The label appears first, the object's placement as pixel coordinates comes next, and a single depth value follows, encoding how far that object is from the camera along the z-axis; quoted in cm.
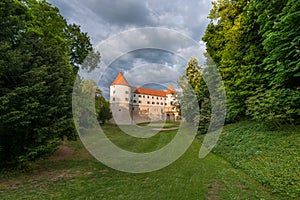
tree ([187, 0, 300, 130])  653
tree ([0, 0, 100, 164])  525
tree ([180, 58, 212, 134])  1394
